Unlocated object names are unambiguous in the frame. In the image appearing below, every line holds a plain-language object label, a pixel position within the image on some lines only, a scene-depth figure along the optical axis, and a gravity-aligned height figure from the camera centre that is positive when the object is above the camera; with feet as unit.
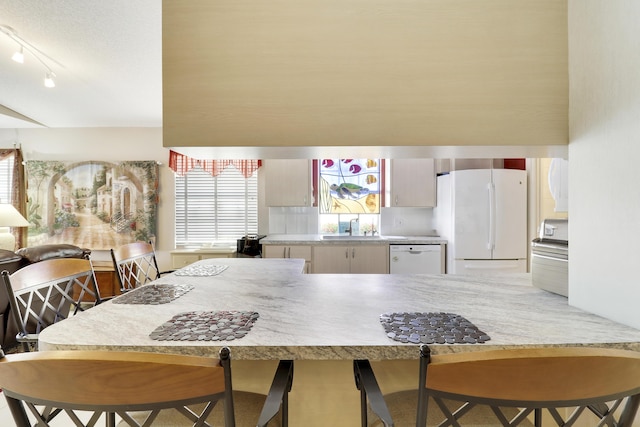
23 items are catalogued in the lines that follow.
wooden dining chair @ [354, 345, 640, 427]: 1.90 -1.02
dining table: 2.88 -1.20
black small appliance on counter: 13.37 -1.51
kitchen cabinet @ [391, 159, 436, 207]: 13.66 +1.26
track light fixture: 8.79 +5.00
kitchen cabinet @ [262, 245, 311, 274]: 12.83 -1.59
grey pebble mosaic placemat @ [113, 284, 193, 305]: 4.34 -1.20
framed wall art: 15.28 +0.52
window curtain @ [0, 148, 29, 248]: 15.28 +1.16
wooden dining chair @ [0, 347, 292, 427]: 1.85 -1.00
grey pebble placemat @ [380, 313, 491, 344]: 2.96 -1.19
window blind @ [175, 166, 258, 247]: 15.67 +0.25
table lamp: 12.93 -0.36
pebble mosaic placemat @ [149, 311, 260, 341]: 3.04 -1.19
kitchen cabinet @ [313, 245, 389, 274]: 12.77 -1.87
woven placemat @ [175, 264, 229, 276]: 6.08 -1.17
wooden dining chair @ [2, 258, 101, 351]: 4.37 -1.06
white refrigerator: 11.84 -0.38
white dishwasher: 12.69 -1.91
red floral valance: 15.11 +2.29
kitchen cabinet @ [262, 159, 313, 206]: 13.80 +1.26
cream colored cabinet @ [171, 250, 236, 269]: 13.99 -1.93
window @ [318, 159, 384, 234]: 15.01 +1.02
